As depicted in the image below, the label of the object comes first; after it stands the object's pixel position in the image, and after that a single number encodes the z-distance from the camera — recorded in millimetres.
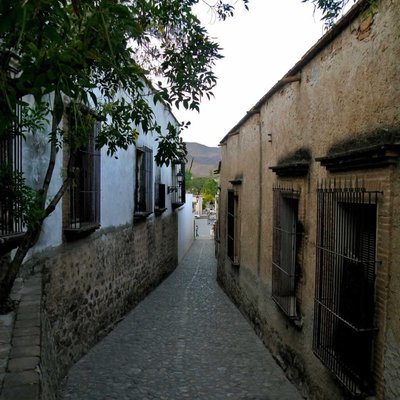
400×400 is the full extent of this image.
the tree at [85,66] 2242
